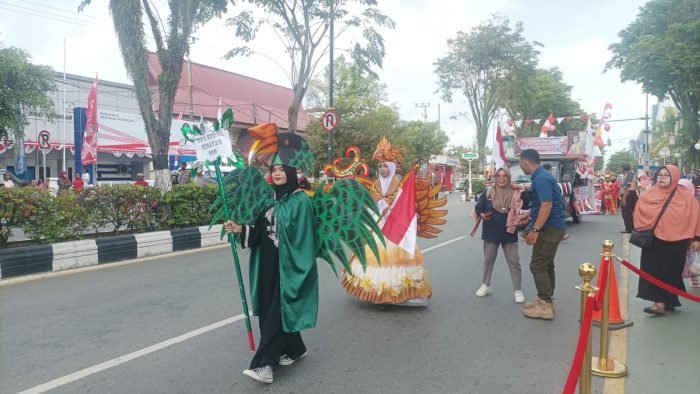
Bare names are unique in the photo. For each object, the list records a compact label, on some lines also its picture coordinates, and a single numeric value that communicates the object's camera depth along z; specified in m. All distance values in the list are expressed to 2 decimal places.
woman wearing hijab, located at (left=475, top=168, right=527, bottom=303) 6.10
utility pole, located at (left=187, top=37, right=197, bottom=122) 23.88
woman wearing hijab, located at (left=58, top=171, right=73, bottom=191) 16.92
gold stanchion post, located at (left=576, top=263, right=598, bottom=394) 3.13
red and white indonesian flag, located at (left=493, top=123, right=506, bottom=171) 13.13
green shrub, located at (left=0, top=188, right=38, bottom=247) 7.66
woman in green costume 3.75
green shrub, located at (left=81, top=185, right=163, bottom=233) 9.30
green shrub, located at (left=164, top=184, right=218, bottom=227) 10.82
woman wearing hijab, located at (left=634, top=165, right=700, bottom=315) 5.46
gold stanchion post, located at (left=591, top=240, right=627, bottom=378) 3.71
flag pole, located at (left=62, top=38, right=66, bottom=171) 21.68
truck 15.34
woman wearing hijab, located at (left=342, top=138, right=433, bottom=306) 5.56
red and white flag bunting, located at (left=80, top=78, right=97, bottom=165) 18.55
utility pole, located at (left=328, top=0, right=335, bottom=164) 16.06
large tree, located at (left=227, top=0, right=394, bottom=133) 14.86
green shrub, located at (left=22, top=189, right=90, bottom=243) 8.06
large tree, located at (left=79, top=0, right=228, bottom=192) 11.17
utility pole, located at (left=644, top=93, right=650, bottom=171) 42.53
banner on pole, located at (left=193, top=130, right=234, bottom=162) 3.97
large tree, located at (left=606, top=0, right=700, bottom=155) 21.20
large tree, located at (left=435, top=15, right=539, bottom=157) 27.56
